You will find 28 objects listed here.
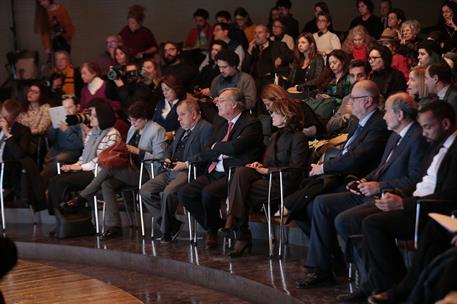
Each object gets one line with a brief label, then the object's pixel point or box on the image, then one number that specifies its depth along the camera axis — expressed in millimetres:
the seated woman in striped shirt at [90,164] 12050
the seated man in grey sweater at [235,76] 12061
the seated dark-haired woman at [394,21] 13222
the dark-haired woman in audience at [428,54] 10666
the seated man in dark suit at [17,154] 12842
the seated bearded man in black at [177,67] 13657
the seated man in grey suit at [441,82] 9141
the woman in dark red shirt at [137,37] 15923
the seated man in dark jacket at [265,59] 13461
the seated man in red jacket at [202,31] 15741
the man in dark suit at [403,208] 7480
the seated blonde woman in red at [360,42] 12441
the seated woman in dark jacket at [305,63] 12289
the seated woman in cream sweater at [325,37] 13581
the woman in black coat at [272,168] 9743
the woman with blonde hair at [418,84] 9569
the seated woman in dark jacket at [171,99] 12245
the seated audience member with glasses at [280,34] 14199
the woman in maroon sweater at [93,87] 13852
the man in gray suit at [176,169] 11035
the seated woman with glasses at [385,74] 10948
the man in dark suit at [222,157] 10367
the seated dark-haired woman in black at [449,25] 12647
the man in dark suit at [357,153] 8826
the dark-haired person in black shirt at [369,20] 14058
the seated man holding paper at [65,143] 12973
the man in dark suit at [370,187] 8055
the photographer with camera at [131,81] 13624
